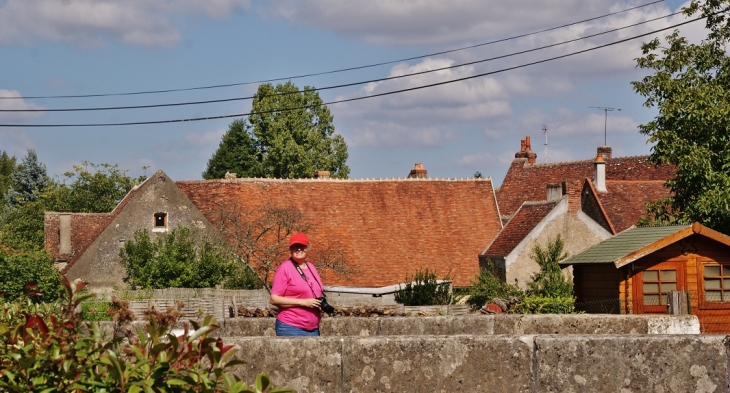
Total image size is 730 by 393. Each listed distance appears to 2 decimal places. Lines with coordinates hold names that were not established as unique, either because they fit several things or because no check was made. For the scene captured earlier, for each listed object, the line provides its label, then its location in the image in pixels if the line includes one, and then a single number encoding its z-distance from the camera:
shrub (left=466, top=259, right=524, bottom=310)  33.78
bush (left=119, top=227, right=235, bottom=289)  39.50
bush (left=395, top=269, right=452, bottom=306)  33.59
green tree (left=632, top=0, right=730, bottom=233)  28.16
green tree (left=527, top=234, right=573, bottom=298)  32.59
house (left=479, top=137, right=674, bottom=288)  42.00
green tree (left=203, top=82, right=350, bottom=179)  72.38
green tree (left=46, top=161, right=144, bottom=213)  79.19
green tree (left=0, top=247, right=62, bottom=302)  40.28
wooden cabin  24.23
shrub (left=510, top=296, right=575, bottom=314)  25.64
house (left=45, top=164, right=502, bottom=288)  42.81
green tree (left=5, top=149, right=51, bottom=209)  91.19
